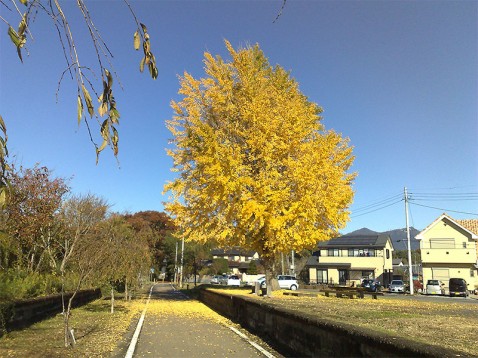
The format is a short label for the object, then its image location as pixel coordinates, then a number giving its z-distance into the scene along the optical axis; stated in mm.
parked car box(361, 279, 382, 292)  47766
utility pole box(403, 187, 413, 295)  42312
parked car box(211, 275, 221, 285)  66700
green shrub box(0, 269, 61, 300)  13484
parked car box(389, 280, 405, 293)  46328
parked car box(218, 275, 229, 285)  65688
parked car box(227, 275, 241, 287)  58247
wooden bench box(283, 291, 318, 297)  28156
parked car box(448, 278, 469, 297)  41594
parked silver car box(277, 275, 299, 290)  47844
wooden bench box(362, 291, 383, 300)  26117
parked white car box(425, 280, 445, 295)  43469
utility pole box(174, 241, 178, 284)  68481
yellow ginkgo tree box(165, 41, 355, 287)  20703
